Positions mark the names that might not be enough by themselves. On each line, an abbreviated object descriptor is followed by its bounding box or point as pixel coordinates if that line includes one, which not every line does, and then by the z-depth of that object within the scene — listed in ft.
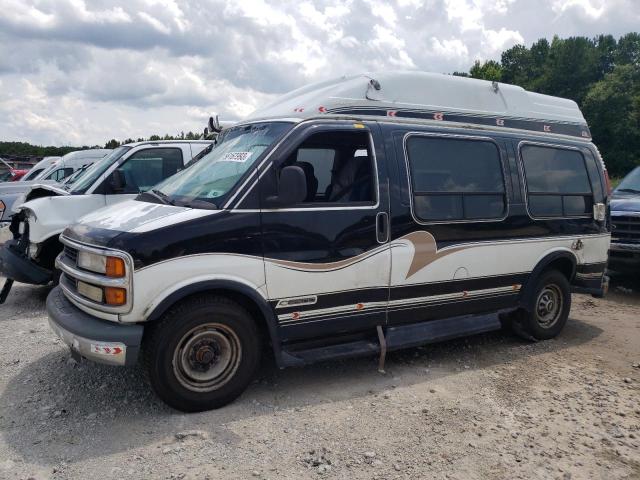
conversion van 12.69
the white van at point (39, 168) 55.06
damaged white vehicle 21.49
